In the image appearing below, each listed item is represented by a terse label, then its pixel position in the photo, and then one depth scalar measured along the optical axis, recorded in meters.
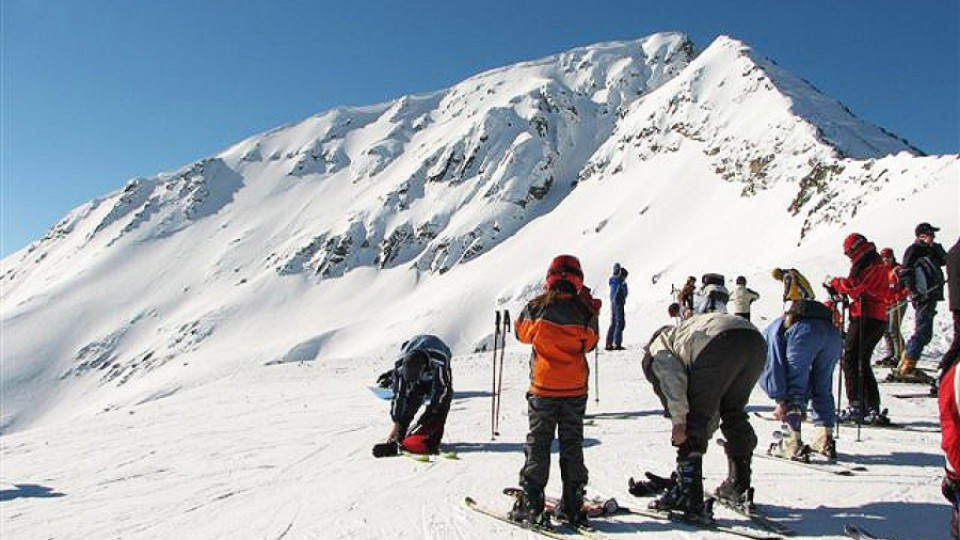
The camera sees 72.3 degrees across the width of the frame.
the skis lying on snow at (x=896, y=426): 7.49
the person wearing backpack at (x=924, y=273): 9.27
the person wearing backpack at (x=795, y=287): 6.15
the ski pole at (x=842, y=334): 7.03
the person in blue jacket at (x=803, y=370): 6.00
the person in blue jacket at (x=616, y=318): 15.96
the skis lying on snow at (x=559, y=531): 4.43
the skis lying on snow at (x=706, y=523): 4.30
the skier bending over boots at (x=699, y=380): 4.51
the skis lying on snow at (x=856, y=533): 4.21
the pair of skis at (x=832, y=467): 5.71
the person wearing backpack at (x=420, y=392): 7.30
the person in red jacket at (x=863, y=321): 7.17
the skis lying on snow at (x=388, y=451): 7.09
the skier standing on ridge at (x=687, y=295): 15.28
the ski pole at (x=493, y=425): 8.11
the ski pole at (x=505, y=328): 8.22
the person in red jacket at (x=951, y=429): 3.37
